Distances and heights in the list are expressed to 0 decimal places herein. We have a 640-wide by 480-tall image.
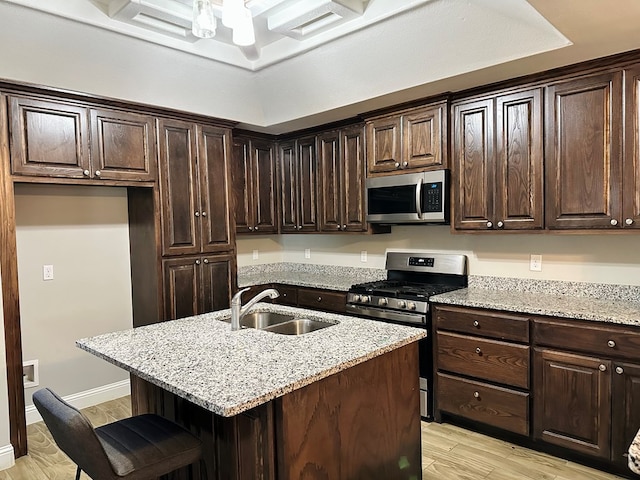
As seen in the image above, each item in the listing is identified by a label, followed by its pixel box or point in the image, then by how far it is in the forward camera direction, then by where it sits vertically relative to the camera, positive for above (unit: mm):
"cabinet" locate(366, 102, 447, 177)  3344 +657
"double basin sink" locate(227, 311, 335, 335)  2529 -556
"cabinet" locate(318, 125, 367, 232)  3988 +422
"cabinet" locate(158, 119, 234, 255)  3637 +357
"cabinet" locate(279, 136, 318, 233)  4391 +416
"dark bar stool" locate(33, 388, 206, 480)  1502 -816
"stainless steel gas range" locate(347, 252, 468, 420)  3240 -515
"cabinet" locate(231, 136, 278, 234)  4383 +432
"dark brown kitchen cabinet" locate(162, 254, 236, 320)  3651 -458
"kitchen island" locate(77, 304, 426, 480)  1596 -648
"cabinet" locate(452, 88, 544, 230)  2941 +414
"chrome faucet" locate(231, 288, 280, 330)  2322 -415
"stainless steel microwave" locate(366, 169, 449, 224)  3363 +205
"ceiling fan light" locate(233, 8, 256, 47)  1806 +808
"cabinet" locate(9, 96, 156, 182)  2901 +643
